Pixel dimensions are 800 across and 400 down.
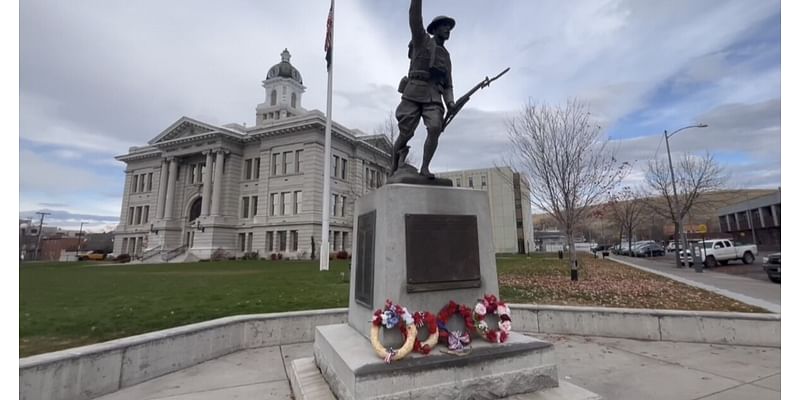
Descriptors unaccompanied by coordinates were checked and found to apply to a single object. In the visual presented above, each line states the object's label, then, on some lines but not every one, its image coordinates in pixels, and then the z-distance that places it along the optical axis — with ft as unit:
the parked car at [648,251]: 146.72
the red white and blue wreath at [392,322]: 11.02
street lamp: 77.83
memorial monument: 10.71
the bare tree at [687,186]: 86.47
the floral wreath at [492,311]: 11.97
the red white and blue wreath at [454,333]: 11.36
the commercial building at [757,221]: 146.92
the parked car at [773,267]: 49.67
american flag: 57.41
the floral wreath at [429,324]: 11.32
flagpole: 62.23
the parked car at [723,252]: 84.07
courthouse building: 122.62
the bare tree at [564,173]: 49.75
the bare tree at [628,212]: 138.00
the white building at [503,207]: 195.83
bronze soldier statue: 15.21
